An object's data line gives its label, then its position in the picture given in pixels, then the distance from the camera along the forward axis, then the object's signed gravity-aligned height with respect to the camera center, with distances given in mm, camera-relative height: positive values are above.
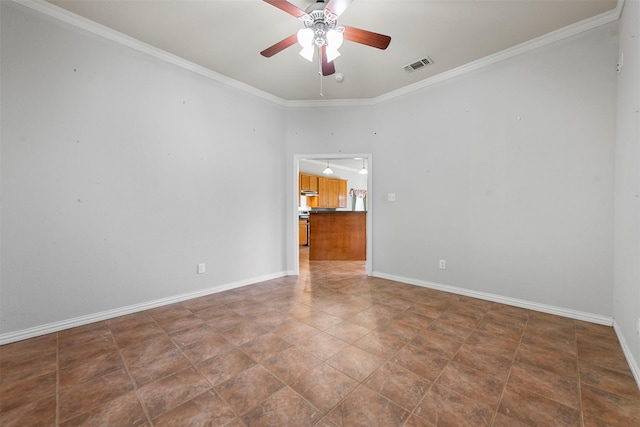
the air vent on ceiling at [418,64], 3107 +1871
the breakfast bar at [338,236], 5547 -527
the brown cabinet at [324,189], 8008 +768
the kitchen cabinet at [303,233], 7618 -656
